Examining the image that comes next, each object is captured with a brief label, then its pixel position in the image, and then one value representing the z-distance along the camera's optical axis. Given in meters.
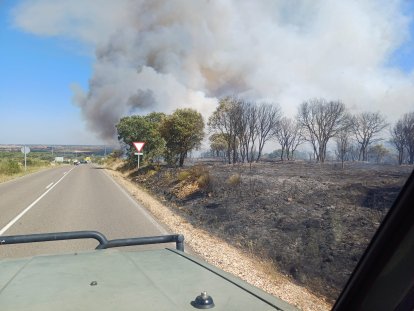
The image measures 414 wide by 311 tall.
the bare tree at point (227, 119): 45.06
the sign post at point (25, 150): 48.31
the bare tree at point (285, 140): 51.70
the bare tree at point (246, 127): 45.38
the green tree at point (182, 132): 35.75
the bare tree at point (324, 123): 23.69
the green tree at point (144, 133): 42.62
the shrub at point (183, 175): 22.91
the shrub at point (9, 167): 39.90
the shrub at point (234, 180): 17.48
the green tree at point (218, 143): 49.44
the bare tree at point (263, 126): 47.99
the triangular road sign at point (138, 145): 33.53
